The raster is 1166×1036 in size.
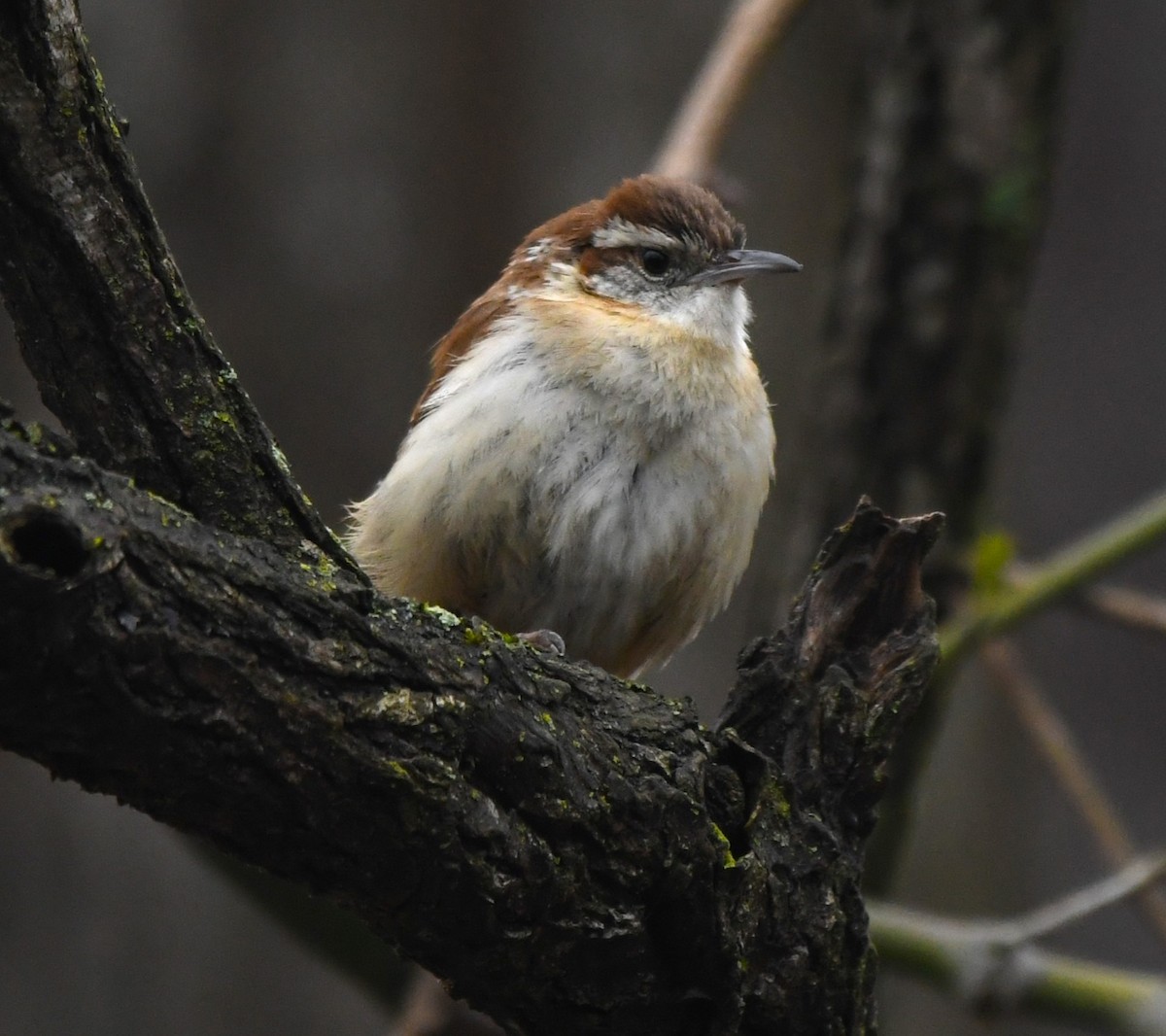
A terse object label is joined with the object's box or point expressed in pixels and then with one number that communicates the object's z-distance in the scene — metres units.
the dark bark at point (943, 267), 12.27
